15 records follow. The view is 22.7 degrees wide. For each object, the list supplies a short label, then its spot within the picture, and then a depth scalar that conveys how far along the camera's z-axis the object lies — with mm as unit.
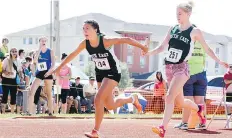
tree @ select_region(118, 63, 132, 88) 89600
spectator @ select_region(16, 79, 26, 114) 17597
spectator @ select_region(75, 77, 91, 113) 20281
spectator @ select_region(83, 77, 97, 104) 20478
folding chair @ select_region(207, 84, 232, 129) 12859
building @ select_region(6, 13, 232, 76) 108875
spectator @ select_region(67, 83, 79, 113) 19767
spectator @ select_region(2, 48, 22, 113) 17000
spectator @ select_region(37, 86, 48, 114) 18719
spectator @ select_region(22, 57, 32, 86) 18500
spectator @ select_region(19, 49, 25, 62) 18844
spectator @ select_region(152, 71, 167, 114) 20609
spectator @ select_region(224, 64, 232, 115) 16578
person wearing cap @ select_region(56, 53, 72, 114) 18219
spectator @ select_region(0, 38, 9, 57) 18594
